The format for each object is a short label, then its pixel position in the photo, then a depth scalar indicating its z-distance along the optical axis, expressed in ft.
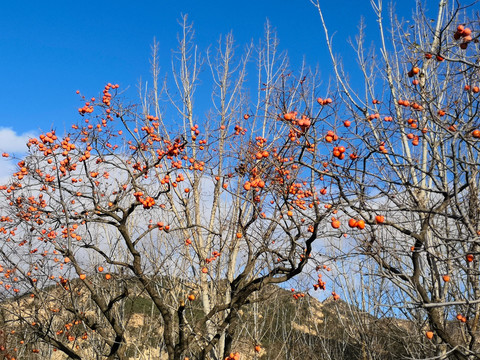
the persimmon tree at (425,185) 11.69
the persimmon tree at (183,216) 15.93
